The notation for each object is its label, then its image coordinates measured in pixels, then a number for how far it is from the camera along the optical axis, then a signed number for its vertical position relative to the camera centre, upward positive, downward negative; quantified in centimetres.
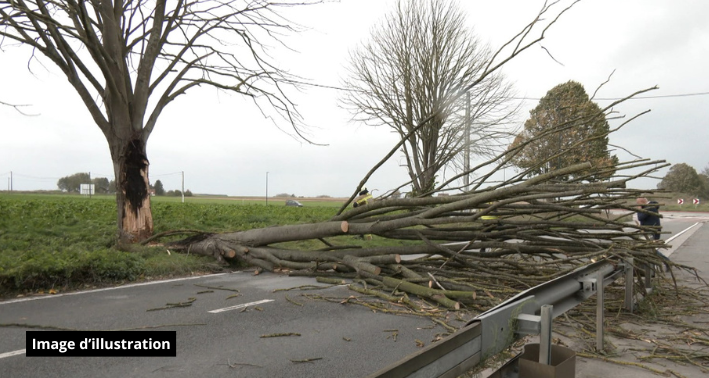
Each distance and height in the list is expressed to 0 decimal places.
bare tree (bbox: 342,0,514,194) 2012 +537
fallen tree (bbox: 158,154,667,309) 552 -58
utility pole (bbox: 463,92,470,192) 1817 +256
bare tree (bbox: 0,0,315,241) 915 +292
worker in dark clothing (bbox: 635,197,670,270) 998 -50
